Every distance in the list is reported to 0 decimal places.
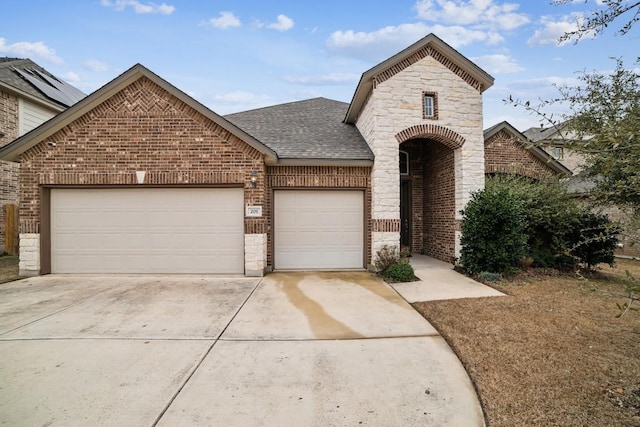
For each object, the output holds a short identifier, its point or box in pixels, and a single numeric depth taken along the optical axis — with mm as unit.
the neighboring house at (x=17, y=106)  12303
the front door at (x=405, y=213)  11648
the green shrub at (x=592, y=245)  8315
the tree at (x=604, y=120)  2189
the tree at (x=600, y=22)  2578
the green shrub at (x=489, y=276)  7496
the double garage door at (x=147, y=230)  8219
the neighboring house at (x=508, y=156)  12016
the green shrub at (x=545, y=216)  8211
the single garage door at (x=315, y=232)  8914
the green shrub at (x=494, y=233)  7668
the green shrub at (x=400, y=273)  7523
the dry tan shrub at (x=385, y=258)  8281
